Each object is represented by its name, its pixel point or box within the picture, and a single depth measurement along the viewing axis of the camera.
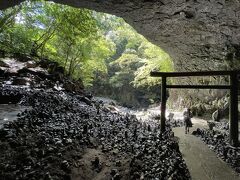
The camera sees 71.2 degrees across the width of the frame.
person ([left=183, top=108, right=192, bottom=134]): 7.57
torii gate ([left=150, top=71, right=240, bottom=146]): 5.36
